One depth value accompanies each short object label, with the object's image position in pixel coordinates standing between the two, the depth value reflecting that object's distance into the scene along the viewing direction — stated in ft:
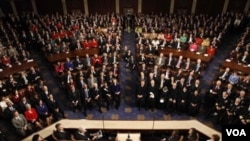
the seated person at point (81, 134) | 19.52
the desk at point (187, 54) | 31.35
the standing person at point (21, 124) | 21.11
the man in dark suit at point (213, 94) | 24.36
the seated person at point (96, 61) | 30.50
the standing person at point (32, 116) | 21.77
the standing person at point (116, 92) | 25.05
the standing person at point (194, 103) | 23.50
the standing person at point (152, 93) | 24.52
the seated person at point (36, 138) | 18.45
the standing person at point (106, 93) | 25.25
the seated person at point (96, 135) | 20.77
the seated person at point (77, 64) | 30.12
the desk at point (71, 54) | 31.63
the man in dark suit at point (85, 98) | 24.63
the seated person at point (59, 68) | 29.22
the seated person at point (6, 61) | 30.19
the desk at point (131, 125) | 20.63
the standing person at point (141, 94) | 24.44
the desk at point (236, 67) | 28.32
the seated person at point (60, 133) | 19.41
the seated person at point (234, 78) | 25.89
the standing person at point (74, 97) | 24.03
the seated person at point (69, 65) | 29.57
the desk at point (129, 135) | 19.33
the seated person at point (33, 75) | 27.94
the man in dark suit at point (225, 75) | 26.85
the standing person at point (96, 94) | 24.73
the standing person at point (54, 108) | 23.18
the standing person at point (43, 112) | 22.44
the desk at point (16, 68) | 28.12
